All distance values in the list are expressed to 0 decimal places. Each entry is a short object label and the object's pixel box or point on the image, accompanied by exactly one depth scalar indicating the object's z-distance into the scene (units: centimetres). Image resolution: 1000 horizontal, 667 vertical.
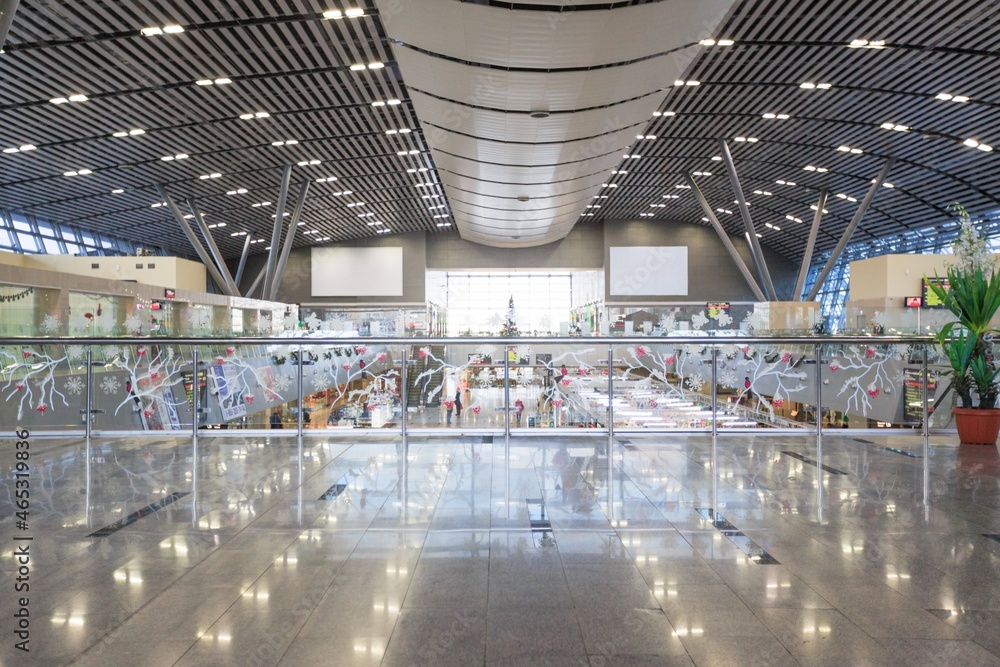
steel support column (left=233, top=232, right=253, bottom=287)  3350
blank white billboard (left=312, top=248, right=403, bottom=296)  3947
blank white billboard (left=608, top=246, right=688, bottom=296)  3806
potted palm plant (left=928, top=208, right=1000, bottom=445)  629
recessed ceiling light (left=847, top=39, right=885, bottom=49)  1338
